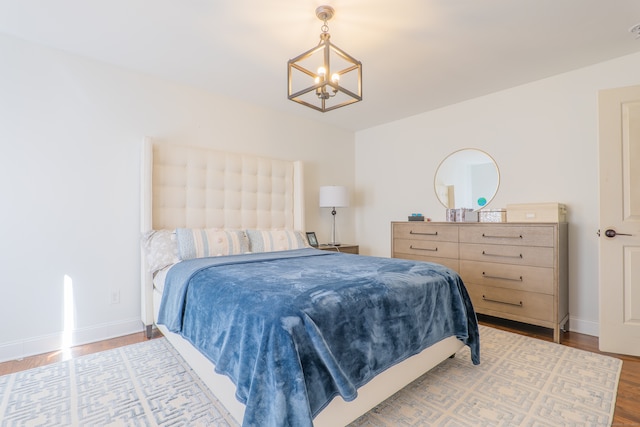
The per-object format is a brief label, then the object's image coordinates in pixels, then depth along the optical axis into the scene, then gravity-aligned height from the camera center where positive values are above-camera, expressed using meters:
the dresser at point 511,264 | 2.55 -0.48
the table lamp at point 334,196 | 3.98 +0.25
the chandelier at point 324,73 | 1.78 +1.32
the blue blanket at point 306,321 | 1.15 -0.53
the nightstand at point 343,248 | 3.86 -0.44
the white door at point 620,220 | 2.29 -0.05
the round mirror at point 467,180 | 3.34 +0.41
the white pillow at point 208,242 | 2.62 -0.25
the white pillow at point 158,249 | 2.59 -0.30
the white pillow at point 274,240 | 3.06 -0.26
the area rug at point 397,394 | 1.55 -1.05
